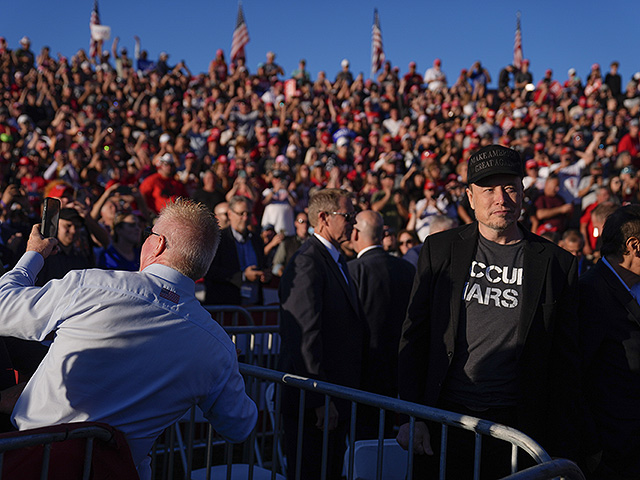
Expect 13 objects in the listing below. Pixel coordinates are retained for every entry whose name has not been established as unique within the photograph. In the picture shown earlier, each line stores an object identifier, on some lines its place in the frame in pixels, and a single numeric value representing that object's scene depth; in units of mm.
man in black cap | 3164
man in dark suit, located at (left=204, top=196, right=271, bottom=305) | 6934
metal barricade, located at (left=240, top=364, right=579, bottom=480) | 2369
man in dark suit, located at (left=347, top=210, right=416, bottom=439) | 5184
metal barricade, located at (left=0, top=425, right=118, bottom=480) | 1996
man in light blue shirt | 2305
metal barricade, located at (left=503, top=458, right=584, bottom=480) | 1914
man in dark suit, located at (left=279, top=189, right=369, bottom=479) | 4082
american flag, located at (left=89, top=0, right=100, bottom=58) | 29155
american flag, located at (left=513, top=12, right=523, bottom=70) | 33094
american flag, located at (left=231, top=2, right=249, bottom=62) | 24469
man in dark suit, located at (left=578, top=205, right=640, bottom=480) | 3305
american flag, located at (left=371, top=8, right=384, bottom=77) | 28586
